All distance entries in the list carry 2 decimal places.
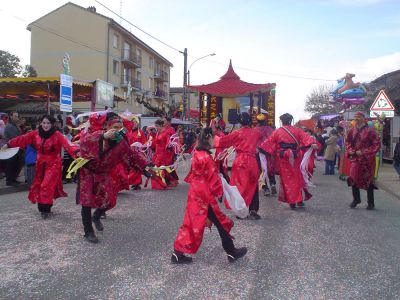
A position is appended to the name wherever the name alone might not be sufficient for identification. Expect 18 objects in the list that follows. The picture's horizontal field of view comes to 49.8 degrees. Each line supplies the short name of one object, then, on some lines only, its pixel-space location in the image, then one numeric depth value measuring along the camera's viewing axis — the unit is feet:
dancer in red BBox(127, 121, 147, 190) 32.21
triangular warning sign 38.99
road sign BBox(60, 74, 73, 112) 32.68
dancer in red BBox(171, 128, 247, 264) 14.14
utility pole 90.63
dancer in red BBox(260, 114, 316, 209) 24.34
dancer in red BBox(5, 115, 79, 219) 21.52
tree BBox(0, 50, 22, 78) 98.12
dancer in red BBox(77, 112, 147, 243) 16.75
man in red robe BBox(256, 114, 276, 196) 25.74
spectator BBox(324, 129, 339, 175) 45.42
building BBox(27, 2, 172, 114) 122.83
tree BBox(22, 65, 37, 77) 106.62
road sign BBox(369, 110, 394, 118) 39.07
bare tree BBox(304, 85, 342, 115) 183.62
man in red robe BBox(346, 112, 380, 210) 24.93
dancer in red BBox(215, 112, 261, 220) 21.85
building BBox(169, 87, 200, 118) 228.67
